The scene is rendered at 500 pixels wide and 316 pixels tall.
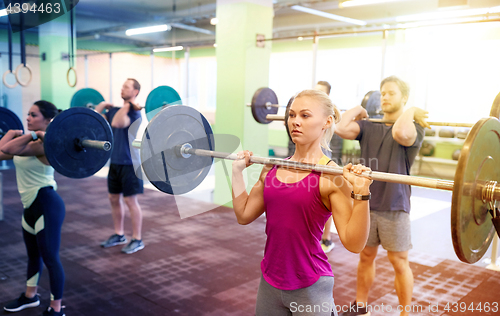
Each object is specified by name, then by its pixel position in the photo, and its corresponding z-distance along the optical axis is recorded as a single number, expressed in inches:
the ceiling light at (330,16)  303.8
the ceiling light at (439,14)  258.6
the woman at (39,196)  95.9
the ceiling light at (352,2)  177.2
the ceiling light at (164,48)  275.6
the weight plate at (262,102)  159.3
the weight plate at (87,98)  216.5
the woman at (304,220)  55.4
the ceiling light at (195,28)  379.2
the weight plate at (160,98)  150.4
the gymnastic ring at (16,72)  163.9
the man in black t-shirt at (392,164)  92.0
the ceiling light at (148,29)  282.7
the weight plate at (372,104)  135.4
